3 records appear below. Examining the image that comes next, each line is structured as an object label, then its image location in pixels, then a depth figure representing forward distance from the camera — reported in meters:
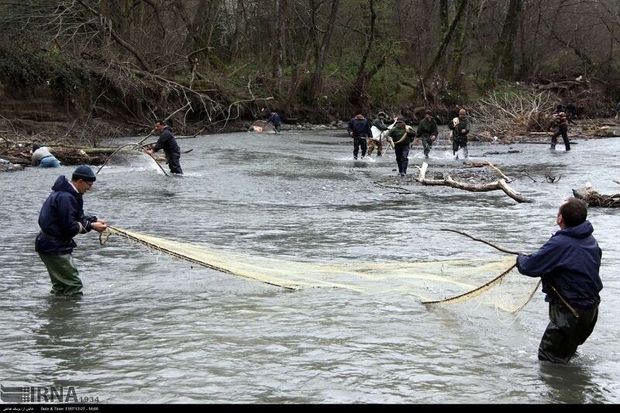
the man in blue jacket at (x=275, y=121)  41.44
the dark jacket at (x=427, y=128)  26.94
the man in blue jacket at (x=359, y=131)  26.11
